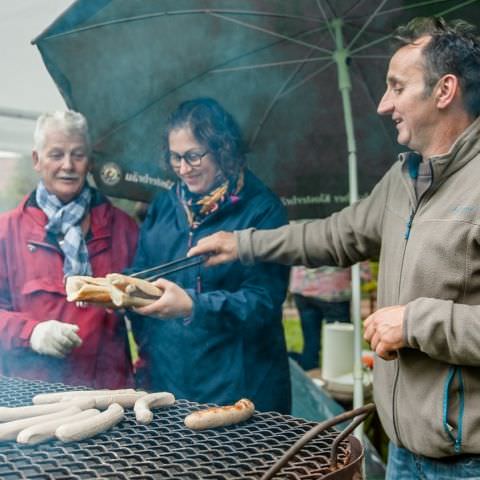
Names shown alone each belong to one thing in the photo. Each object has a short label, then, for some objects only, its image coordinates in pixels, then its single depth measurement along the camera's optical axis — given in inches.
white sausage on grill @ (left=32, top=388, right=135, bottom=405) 83.8
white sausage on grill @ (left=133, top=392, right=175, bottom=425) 79.7
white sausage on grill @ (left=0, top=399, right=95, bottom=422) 76.4
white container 163.5
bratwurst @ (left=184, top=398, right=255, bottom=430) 77.5
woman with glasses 116.3
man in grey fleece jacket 79.4
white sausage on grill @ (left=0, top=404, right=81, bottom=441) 72.0
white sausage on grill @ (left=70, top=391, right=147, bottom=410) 82.4
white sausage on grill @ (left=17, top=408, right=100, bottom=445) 70.6
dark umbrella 114.7
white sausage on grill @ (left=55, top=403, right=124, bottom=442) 71.3
